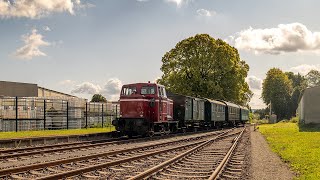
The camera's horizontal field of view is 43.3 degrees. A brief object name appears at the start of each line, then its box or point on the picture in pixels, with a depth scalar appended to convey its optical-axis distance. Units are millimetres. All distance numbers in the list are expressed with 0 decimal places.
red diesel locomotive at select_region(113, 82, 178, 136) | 23562
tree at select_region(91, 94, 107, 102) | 95944
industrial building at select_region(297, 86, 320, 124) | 41797
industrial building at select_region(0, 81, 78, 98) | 58575
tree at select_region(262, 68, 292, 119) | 108188
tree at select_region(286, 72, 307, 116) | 114188
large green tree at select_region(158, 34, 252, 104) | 52062
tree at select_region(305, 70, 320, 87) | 150500
